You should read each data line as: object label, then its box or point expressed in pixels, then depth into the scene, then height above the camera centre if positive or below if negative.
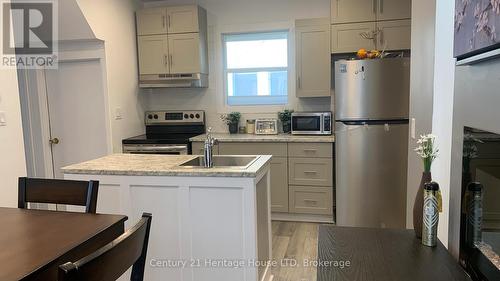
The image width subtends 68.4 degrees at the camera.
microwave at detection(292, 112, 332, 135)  3.95 -0.18
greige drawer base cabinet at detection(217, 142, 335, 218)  3.83 -0.71
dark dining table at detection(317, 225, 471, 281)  1.21 -0.55
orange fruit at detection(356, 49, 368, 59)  3.42 +0.48
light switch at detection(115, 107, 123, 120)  4.02 -0.03
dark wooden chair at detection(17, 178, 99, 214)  1.73 -0.39
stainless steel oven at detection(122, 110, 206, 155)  4.53 -0.18
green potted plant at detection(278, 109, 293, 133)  4.26 -0.14
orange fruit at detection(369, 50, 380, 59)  3.38 +0.47
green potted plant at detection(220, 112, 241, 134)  4.43 -0.15
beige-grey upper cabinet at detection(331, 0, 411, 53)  3.69 +0.83
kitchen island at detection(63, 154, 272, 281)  2.15 -0.62
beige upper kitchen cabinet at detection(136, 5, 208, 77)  4.20 +0.80
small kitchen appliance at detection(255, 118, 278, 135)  4.30 -0.23
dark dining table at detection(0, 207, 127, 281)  1.15 -0.47
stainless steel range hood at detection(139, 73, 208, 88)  4.29 +0.34
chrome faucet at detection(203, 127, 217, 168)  2.34 -0.29
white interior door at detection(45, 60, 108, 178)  3.94 -0.01
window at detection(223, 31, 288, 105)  4.43 +0.49
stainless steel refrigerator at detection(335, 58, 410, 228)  3.35 -0.31
